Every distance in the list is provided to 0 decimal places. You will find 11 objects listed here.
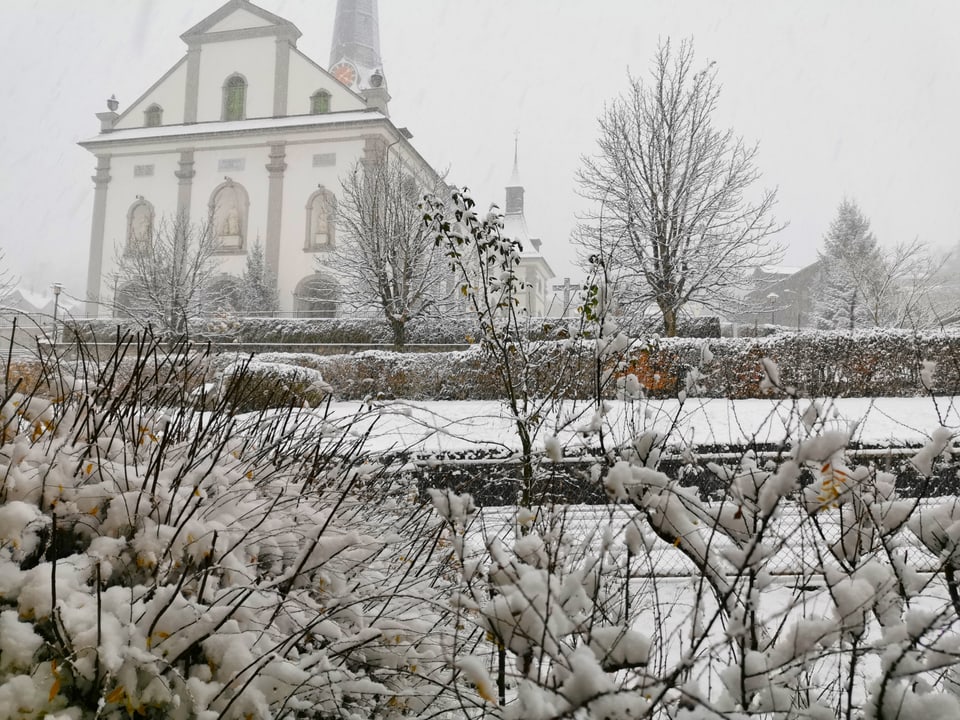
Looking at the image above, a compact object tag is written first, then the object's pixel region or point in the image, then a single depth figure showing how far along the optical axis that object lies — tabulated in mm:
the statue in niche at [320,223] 27484
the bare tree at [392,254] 17453
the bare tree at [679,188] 16516
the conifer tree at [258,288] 26672
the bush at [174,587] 1388
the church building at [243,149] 27734
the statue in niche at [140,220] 28734
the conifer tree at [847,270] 28484
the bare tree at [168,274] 18469
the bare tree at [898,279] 26891
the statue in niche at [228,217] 28641
